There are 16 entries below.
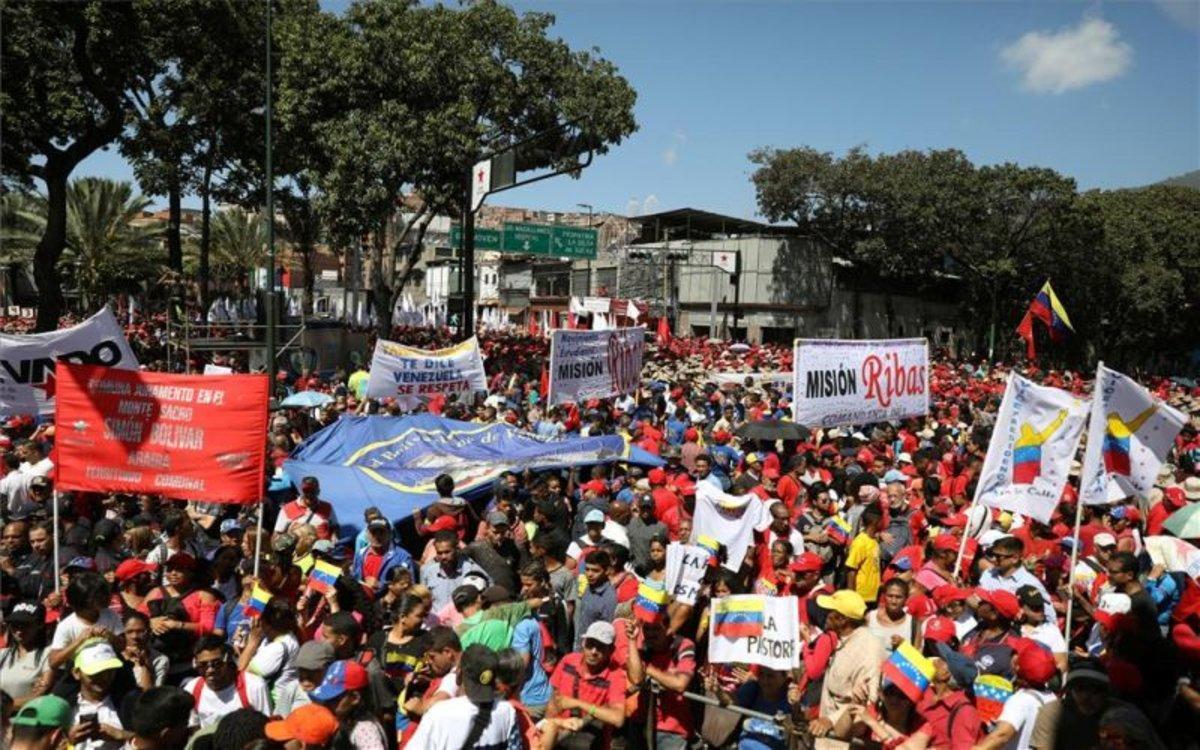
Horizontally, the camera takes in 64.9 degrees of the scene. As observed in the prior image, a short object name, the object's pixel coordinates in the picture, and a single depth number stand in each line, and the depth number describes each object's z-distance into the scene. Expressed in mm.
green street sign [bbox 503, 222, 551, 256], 42281
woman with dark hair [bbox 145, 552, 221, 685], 5367
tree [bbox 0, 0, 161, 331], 23734
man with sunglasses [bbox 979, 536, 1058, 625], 6375
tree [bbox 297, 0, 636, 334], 26062
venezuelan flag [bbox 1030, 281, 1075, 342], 20547
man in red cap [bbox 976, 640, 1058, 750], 4371
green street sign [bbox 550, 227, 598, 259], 42750
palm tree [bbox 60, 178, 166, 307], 42406
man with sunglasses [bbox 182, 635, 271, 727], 4578
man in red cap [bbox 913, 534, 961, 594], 6500
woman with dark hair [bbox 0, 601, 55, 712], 4945
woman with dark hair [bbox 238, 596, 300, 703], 4824
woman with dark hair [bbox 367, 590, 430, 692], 5129
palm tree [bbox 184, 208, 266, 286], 56938
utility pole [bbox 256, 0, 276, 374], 15625
